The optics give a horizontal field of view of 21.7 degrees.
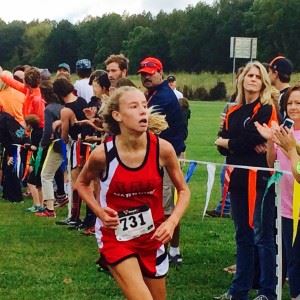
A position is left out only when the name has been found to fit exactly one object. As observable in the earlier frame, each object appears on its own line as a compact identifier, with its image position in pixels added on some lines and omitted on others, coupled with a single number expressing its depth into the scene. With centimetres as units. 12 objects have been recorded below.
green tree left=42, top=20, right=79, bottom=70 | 10506
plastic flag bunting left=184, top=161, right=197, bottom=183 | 844
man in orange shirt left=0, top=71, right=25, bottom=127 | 1302
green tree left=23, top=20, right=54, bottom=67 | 10634
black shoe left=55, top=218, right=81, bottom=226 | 1041
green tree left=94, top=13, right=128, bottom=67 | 11038
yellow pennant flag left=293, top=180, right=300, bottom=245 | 574
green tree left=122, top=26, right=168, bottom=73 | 10269
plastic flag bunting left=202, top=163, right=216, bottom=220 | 756
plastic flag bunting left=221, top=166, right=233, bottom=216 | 655
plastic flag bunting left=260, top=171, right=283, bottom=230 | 583
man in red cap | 772
